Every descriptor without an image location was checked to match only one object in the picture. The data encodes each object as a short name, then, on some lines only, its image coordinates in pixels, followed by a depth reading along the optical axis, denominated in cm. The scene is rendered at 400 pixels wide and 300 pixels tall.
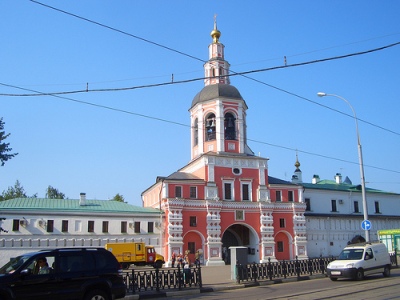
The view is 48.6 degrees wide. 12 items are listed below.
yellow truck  3381
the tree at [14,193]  6157
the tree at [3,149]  1975
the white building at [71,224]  3381
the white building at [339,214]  4494
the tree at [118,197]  6487
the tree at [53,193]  6612
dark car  1063
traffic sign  2340
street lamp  2364
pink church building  3825
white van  1964
